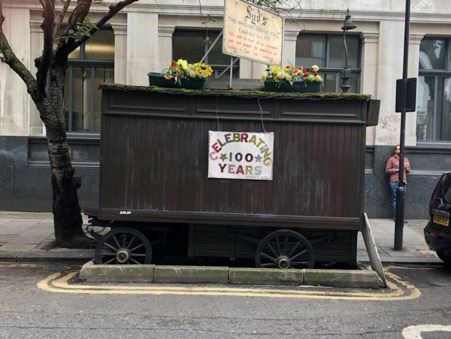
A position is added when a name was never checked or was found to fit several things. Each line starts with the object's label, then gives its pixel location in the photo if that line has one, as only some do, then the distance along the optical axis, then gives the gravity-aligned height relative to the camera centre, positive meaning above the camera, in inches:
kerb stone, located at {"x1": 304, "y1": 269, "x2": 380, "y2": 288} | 269.9 -62.4
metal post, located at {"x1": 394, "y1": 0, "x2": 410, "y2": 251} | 366.9 -12.1
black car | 298.0 -36.4
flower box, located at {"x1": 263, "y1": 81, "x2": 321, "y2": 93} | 281.9 +35.1
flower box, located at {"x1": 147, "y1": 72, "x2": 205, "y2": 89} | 279.6 +35.4
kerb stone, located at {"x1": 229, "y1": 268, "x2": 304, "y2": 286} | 270.5 -62.6
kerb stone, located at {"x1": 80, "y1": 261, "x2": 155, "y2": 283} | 269.3 -62.9
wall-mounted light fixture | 415.4 +103.1
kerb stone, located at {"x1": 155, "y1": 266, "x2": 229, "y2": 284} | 269.7 -62.4
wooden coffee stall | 278.4 -4.9
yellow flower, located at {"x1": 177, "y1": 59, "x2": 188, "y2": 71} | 277.7 +44.3
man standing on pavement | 482.3 -12.7
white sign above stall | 285.6 +65.6
